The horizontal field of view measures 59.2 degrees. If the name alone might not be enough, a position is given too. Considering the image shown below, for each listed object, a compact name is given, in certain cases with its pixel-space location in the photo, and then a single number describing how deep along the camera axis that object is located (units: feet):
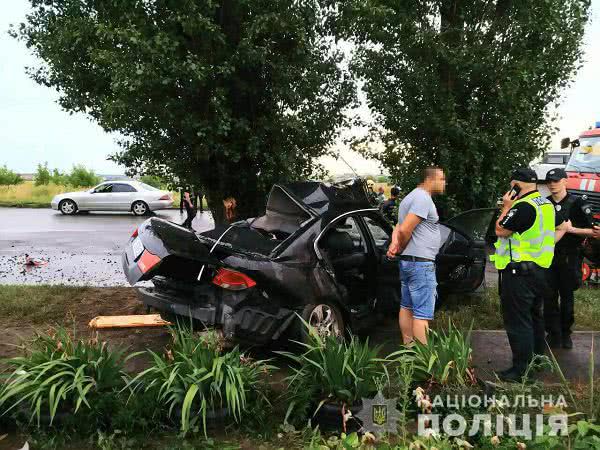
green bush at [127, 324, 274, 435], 10.56
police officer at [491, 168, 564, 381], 13.67
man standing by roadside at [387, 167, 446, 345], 15.05
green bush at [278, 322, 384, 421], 10.89
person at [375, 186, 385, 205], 53.03
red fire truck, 27.89
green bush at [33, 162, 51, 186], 121.39
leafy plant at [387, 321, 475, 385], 11.41
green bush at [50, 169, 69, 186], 120.54
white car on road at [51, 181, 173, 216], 74.33
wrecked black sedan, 13.61
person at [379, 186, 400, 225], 33.23
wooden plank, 18.48
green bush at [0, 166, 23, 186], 126.93
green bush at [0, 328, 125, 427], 10.52
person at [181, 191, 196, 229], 49.64
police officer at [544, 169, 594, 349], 17.63
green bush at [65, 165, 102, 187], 116.88
